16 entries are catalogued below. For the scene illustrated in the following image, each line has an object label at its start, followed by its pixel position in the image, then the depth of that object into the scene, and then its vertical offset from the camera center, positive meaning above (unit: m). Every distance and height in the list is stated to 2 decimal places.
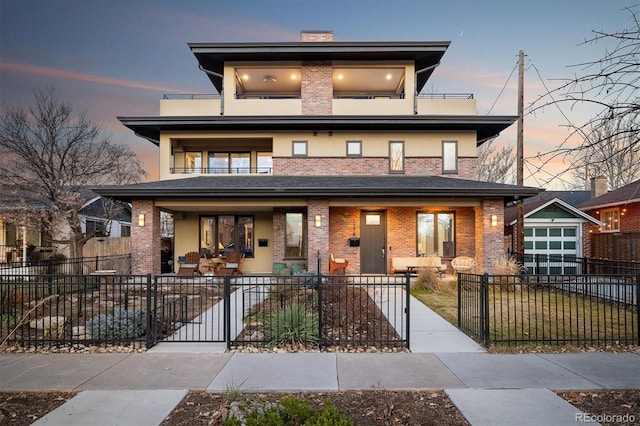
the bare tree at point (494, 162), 32.62 +6.02
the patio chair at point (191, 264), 14.45 -1.64
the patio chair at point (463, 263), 14.02 -1.60
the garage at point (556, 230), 17.62 -0.27
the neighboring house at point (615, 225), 16.25 -0.03
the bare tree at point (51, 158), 16.94 +3.52
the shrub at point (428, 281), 12.53 -2.05
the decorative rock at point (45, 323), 7.19 -2.06
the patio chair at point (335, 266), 13.92 -1.64
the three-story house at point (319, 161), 14.17 +3.18
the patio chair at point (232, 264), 15.43 -1.71
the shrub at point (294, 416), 3.02 -1.74
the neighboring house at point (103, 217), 22.45 +0.68
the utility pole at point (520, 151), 13.97 +3.00
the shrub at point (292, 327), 6.36 -1.94
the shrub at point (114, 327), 6.49 -1.92
